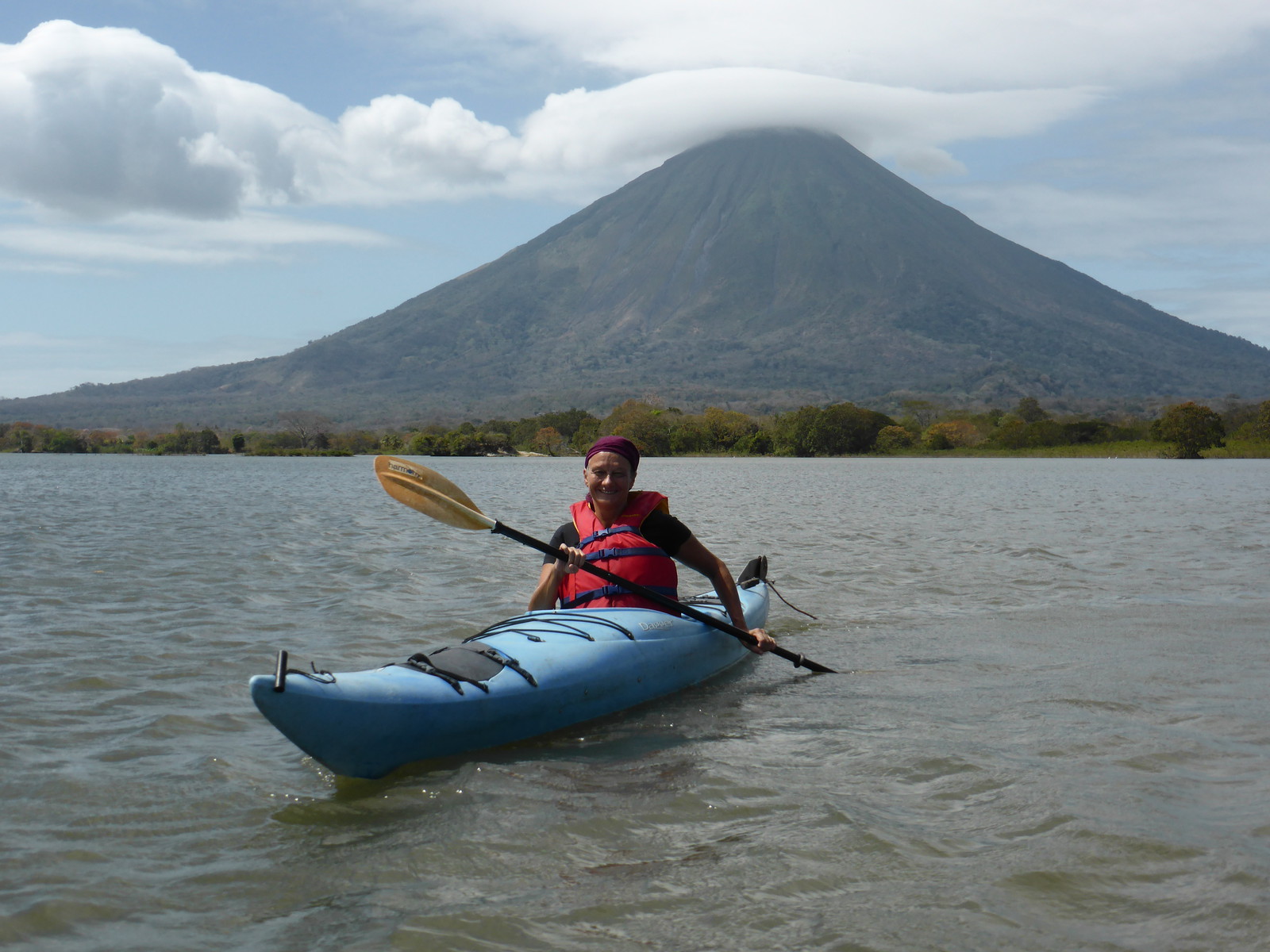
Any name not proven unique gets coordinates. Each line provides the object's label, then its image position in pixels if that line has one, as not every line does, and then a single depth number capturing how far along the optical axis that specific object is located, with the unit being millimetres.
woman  6117
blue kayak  4324
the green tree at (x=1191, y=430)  59000
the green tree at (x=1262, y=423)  58688
